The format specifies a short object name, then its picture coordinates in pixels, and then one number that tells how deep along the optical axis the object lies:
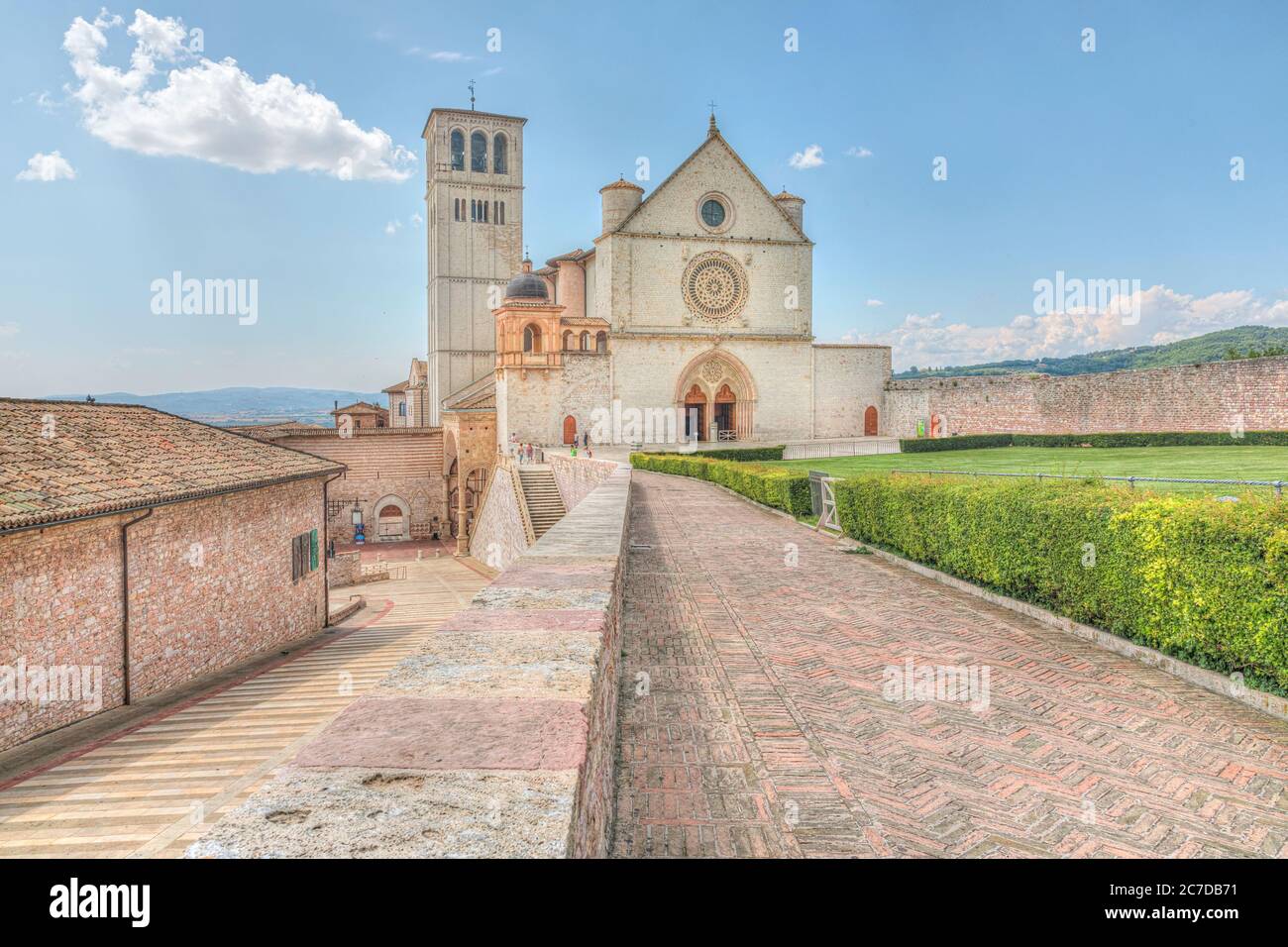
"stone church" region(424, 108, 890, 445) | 41.44
